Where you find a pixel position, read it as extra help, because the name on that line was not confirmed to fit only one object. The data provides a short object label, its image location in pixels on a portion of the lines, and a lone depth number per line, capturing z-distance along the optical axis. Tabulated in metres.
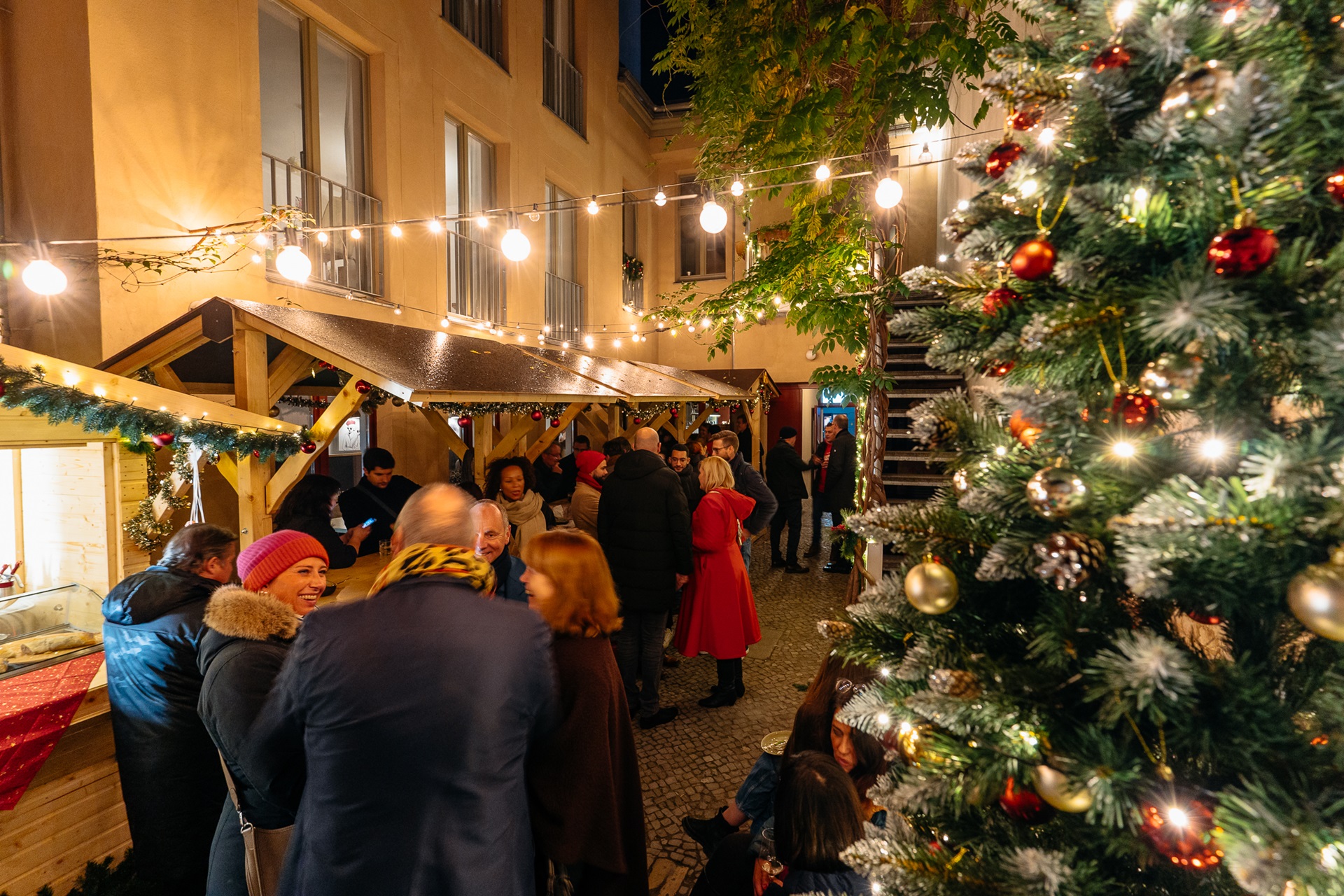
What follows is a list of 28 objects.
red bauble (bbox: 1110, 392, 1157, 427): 0.94
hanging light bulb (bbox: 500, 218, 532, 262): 5.77
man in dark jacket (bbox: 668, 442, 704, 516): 6.26
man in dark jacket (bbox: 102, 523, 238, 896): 2.30
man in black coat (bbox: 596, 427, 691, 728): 4.36
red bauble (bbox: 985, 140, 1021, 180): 1.14
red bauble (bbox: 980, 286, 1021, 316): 1.12
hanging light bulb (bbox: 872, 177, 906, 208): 4.18
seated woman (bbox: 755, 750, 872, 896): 1.63
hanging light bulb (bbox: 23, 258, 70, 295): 3.85
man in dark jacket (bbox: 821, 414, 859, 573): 8.17
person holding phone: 4.54
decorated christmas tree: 0.82
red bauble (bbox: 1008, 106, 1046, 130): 1.14
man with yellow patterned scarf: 1.51
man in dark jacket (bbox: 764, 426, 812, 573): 8.28
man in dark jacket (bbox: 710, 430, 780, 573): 5.53
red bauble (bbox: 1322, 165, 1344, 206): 0.81
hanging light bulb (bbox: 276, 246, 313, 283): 4.84
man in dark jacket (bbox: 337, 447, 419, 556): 5.48
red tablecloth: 2.51
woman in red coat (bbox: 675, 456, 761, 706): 4.68
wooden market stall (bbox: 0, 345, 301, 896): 2.66
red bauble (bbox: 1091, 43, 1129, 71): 0.93
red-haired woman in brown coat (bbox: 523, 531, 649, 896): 1.95
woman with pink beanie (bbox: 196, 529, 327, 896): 1.88
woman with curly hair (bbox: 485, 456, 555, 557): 4.97
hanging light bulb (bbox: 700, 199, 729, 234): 5.96
